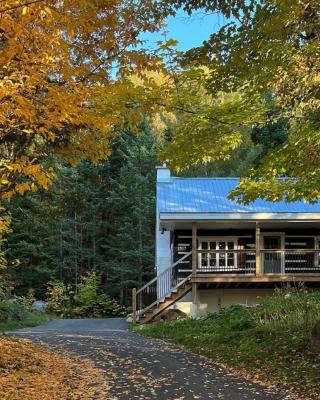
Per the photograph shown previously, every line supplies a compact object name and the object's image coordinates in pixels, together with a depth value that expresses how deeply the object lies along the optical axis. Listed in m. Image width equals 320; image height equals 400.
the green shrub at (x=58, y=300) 30.86
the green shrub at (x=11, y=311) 22.08
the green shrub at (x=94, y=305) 31.81
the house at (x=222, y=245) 19.39
